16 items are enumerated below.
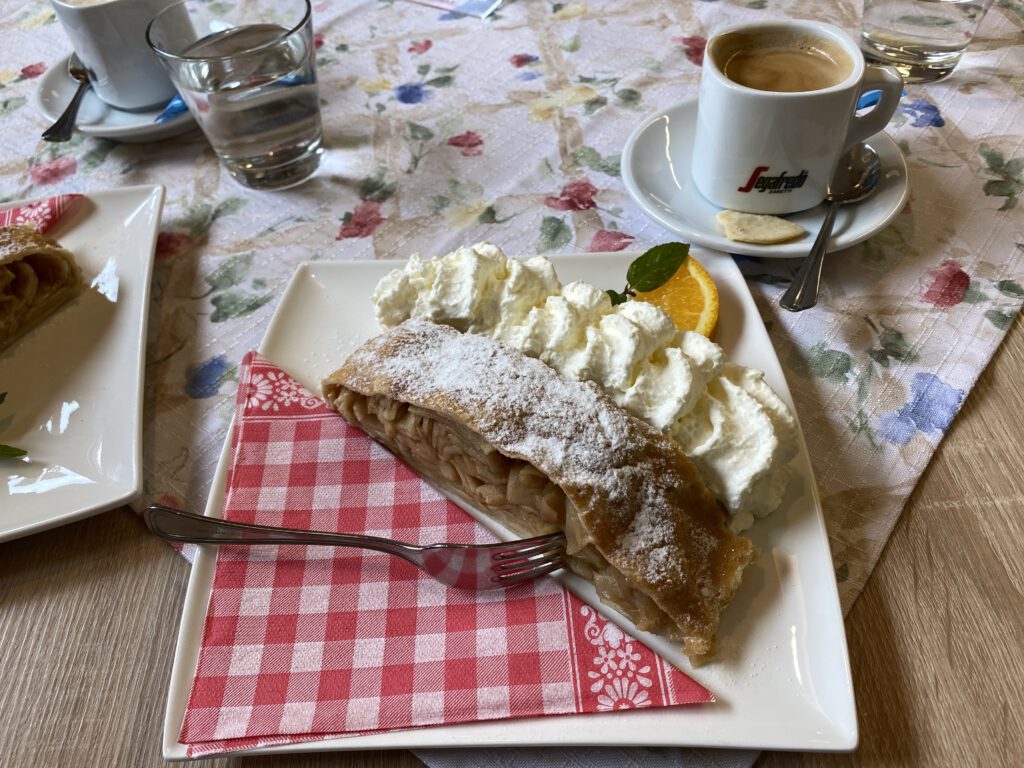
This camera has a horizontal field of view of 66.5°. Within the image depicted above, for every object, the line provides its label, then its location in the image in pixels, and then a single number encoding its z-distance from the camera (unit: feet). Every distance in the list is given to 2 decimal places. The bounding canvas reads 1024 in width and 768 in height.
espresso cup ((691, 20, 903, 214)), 1.20
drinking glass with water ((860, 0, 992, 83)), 1.60
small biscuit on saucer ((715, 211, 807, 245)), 1.27
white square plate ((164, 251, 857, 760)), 0.79
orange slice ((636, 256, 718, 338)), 1.13
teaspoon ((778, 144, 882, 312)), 1.21
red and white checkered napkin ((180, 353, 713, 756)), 0.82
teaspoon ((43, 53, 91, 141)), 1.61
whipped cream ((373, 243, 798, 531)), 0.94
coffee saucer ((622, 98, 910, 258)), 1.26
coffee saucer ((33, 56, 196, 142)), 1.63
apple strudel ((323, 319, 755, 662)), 0.88
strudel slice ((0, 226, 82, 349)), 1.28
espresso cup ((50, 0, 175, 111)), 1.51
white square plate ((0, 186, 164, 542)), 1.05
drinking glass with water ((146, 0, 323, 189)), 1.44
